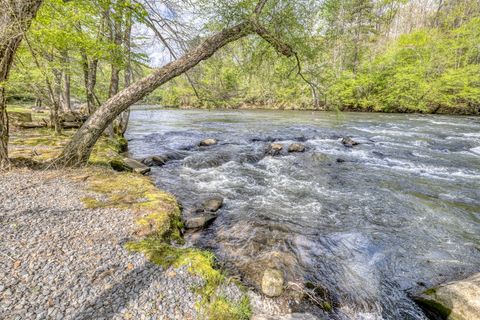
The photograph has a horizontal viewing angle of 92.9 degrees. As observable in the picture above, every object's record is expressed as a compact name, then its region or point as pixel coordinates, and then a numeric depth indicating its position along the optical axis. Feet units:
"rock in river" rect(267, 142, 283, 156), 34.09
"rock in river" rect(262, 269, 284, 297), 9.11
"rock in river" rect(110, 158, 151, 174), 21.48
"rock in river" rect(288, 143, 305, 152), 35.34
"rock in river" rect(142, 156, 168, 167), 27.25
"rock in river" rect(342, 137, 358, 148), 38.60
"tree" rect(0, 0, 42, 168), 12.37
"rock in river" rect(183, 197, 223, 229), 14.44
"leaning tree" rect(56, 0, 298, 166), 16.40
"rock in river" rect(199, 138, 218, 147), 37.47
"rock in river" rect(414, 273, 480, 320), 8.50
